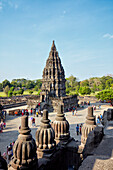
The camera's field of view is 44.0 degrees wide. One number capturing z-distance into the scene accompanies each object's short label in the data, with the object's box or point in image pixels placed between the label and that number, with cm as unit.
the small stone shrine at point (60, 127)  545
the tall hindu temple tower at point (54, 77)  3044
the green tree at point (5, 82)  8394
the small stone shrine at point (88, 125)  507
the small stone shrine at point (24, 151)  344
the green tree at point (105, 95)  3083
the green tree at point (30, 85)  10244
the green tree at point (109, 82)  7704
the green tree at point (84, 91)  5009
